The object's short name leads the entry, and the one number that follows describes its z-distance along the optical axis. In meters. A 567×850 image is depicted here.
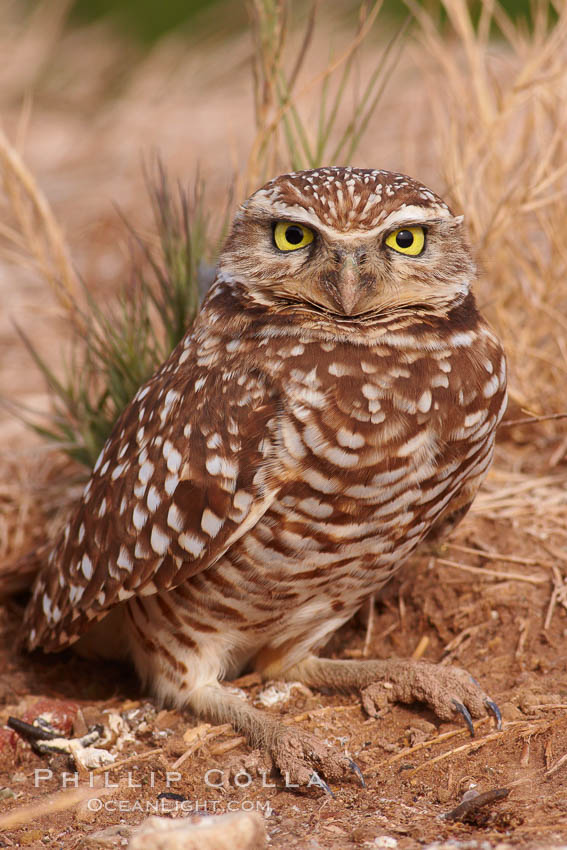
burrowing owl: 5.43
